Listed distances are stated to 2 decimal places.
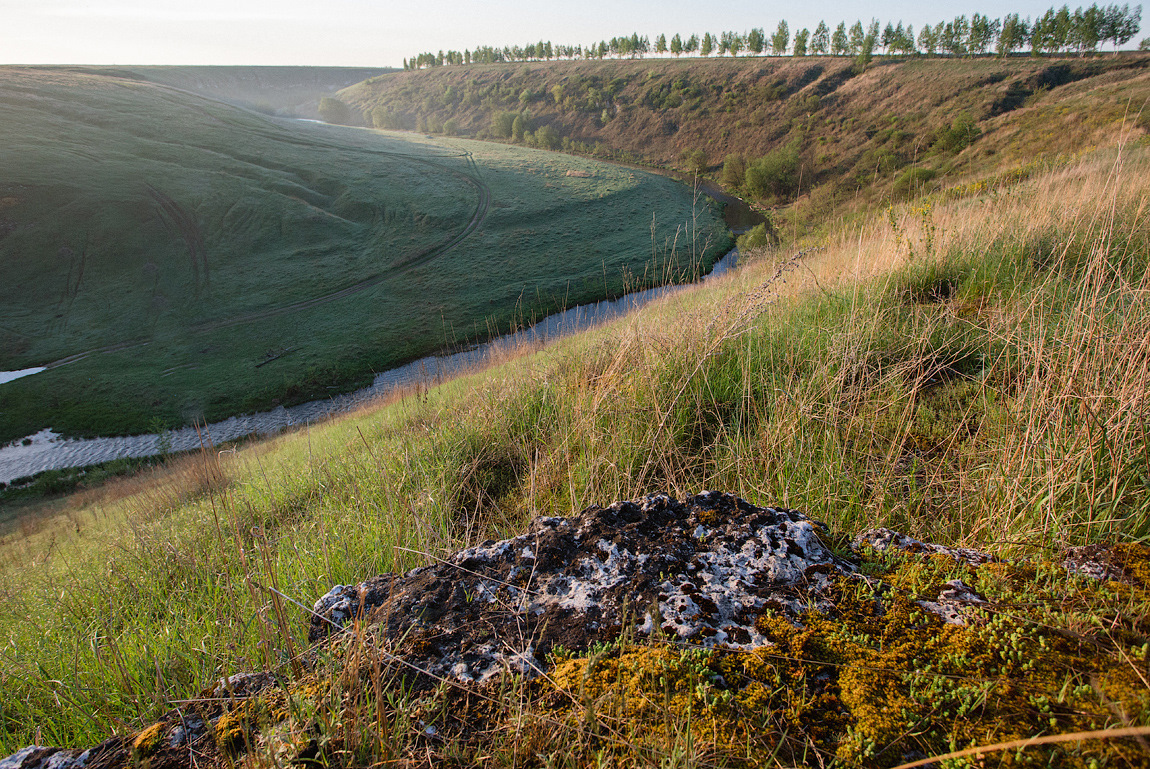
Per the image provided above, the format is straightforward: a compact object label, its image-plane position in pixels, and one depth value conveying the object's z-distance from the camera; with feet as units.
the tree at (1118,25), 208.33
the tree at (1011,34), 227.40
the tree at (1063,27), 214.07
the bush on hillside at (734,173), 181.47
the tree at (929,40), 251.60
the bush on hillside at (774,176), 167.22
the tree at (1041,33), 218.59
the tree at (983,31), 238.89
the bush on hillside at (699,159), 217.36
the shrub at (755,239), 104.26
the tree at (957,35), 245.24
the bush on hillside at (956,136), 126.52
